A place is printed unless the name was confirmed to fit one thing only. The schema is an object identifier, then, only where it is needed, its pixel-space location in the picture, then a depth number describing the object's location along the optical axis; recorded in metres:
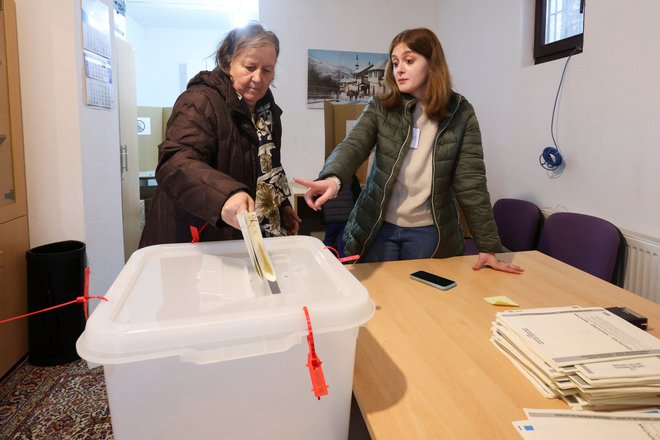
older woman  1.17
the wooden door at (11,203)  2.11
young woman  1.59
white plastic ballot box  0.59
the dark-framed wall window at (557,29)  2.52
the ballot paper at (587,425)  0.68
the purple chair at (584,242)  2.10
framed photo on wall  3.94
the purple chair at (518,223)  2.69
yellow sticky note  1.20
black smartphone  1.33
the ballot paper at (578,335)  0.82
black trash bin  2.24
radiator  1.98
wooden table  0.74
